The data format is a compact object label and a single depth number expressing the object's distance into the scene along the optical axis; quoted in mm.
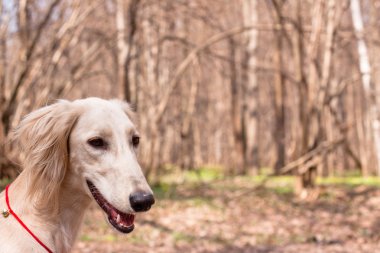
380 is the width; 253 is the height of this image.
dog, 2906
